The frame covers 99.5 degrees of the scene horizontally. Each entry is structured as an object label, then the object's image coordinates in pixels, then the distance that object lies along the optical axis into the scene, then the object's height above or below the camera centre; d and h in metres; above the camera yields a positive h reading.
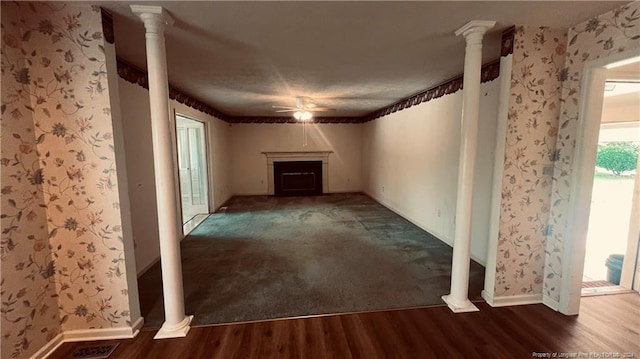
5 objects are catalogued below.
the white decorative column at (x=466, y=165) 1.94 -0.09
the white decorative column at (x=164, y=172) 1.71 -0.12
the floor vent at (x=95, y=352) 1.71 -1.26
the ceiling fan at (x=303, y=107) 4.48 +0.85
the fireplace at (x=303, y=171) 7.18 -0.39
